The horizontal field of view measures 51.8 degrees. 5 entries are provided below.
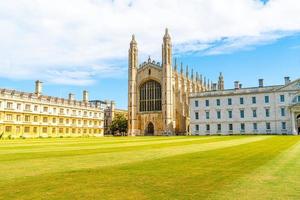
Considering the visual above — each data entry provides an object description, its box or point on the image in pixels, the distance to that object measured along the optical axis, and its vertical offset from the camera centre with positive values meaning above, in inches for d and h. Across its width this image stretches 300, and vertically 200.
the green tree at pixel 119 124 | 3846.0 +101.1
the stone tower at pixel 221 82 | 4394.7 +709.9
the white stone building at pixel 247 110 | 2546.8 +187.7
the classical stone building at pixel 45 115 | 2444.6 +159.5
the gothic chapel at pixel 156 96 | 3186.5 +384.2
